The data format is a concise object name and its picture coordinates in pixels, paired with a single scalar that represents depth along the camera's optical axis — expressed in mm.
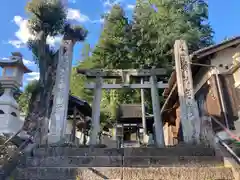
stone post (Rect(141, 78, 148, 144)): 14101
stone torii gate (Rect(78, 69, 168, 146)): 9220
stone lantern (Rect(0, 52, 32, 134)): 6161
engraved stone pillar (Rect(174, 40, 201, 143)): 6995
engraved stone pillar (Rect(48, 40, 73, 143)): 7196
